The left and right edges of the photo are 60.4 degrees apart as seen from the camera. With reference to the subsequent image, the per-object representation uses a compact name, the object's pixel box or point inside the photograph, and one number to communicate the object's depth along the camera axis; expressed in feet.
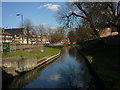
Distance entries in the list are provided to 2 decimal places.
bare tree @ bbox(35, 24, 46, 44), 221.25
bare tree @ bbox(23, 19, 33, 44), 151.61
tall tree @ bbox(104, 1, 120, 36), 51.29
